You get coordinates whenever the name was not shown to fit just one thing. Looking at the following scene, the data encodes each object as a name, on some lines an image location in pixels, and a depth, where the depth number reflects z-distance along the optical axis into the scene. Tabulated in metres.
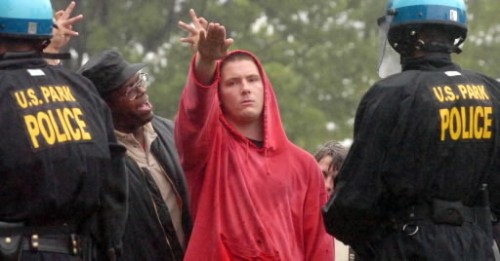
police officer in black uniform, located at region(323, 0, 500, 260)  14.78
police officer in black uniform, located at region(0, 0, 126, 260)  14.28
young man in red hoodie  15.75
